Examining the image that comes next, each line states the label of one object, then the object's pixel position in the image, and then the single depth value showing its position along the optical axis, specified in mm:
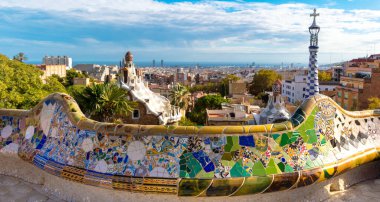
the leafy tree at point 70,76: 52469
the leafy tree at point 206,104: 38288
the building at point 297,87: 50938
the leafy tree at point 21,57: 51712
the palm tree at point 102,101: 14594
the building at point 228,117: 26000
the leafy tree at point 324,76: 62766
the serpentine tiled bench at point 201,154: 4797
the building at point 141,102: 19984
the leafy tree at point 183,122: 24412
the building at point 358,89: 33094
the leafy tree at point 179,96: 34431
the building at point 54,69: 58538
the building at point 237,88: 62528
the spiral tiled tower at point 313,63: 19344
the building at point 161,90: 57388
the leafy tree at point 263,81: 62812
